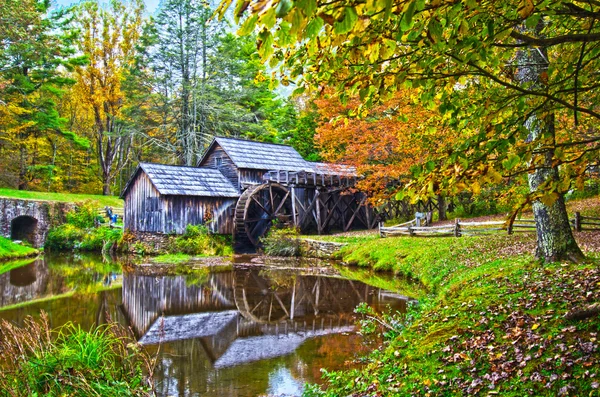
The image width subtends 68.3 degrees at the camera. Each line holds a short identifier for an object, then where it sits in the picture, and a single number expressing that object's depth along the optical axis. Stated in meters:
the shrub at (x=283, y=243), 21.91
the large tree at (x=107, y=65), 33.72
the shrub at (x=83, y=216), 28.03
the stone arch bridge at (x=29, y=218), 25.48
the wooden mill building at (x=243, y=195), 23.89
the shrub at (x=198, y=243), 22.95
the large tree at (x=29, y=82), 24.59
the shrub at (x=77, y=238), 25.86
